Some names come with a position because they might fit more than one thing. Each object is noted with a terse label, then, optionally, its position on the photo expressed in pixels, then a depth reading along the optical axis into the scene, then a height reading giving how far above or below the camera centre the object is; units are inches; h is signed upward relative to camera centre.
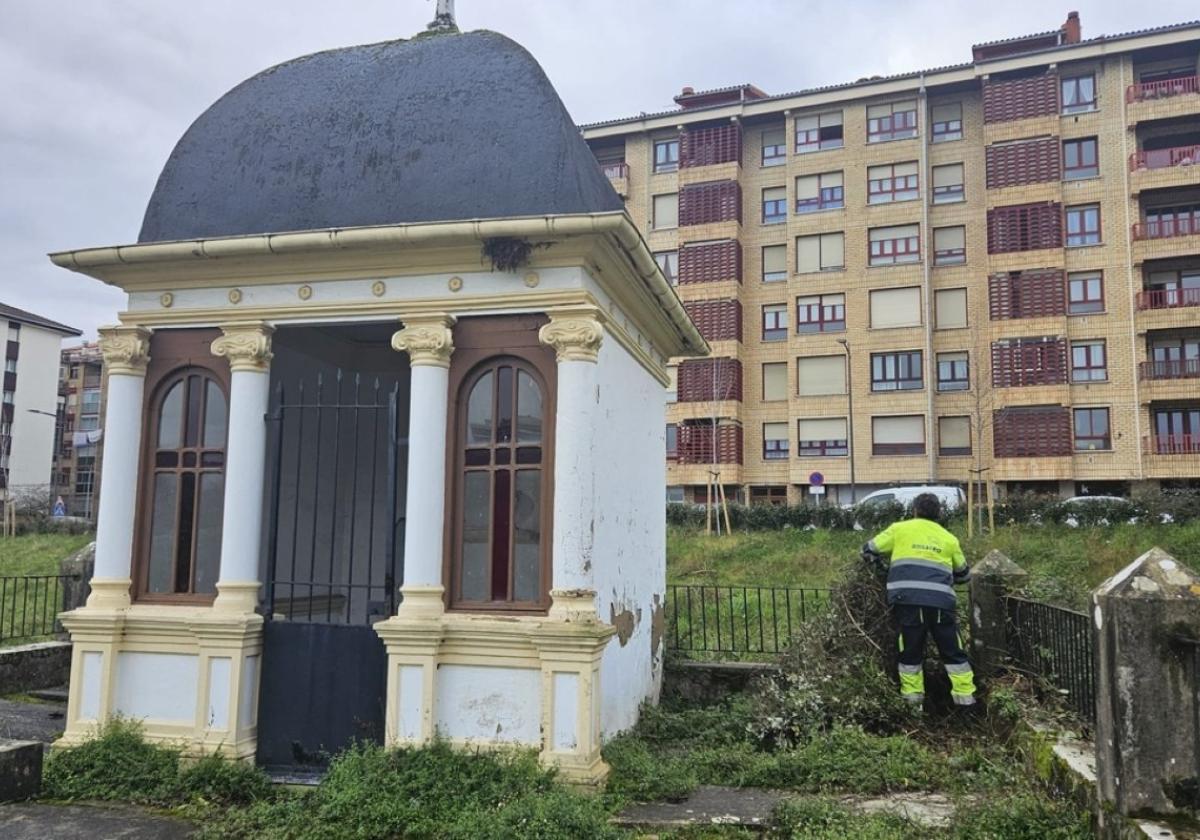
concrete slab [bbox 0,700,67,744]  324.8 -75.6
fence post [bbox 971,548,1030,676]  311.1 -27.1
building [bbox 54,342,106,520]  2947.8 +348.1
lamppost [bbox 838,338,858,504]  1434.5 +187.1
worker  296.8 -22.5
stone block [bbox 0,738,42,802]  248.8 -68.2
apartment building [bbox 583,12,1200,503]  1360.7 +402.7
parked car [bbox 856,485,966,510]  1038.4 +37.7
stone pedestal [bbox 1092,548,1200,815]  170.2 -30.1
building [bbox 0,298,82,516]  2352.4 +311.7
